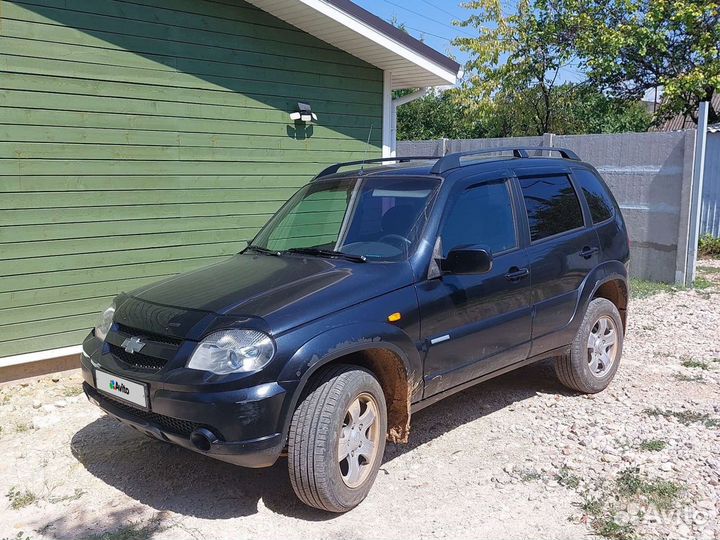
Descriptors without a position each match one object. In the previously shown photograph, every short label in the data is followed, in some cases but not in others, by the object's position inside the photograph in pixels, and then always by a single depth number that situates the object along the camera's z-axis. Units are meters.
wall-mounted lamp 7.46
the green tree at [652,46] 15.27
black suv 3.40
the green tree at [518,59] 18.39
